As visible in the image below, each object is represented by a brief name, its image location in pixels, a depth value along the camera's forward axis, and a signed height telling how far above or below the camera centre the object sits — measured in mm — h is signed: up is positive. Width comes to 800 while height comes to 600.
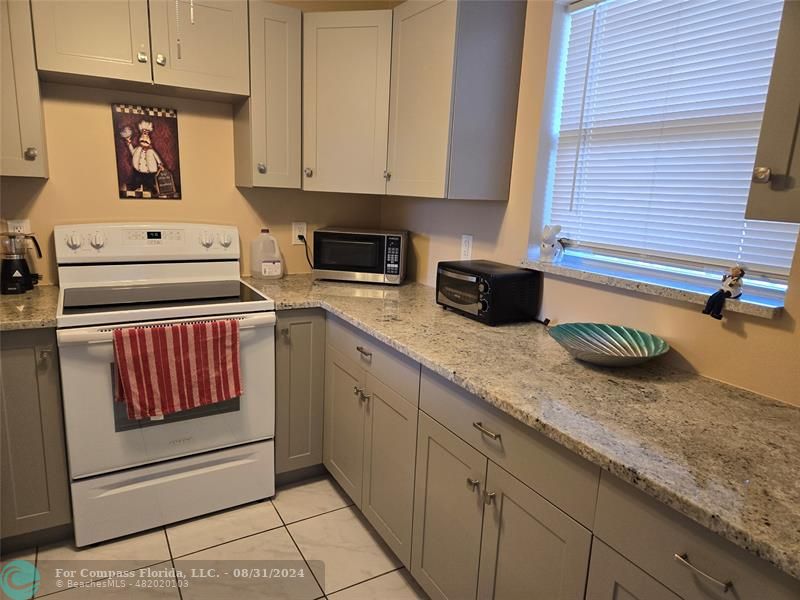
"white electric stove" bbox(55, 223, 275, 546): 1837 -797
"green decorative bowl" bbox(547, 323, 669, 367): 1493 -423
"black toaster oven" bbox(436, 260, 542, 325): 1924 -343
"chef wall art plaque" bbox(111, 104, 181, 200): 2328 +167
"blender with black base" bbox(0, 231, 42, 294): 2037 -339
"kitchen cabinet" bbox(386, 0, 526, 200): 1979 +442
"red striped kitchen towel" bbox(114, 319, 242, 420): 1825 -662
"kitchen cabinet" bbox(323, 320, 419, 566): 1771 -939
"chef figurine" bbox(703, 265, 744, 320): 1400 -213
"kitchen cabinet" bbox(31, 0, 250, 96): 1928 +587
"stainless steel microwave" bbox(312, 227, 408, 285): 2574 -293
